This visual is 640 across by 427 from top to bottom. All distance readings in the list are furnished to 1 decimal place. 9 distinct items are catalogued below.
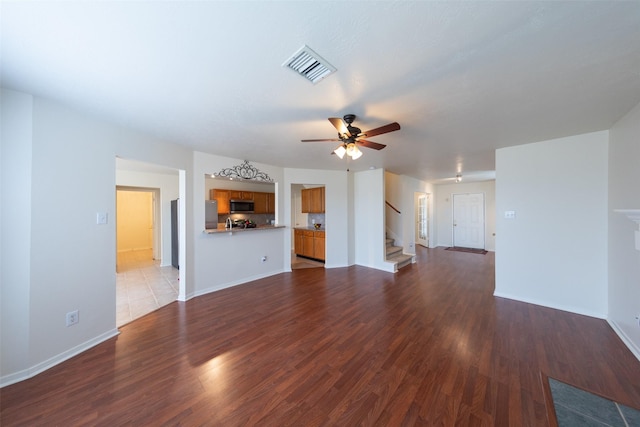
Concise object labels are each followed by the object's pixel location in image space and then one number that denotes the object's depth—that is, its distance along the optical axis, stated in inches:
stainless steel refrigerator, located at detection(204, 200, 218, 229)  186.3
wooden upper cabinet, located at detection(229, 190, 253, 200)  245.0
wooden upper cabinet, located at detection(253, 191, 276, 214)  266.5
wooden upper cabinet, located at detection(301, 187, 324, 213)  232.9
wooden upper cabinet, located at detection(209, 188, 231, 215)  238.1
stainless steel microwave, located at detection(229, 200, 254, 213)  240.7
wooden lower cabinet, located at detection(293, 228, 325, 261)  238.8
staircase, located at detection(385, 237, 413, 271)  210.1
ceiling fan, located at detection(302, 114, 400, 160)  81.5
